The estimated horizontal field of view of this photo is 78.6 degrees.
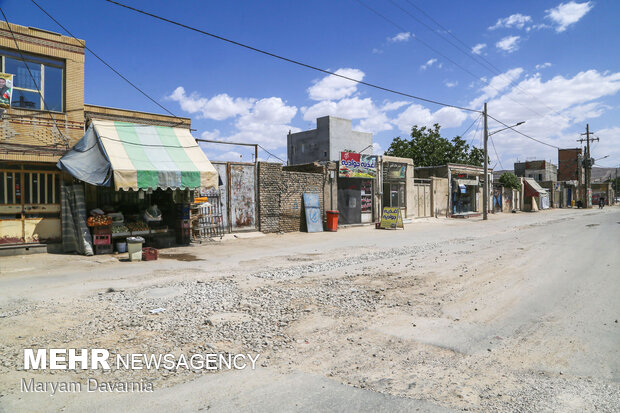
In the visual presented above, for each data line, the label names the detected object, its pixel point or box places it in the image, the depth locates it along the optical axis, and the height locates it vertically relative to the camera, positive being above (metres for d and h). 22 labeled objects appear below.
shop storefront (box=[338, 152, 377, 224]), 22.36 +1.01
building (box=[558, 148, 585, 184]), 74.94 +7.36
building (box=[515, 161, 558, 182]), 66.50 +5.59
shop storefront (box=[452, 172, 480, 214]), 34.06 +0.88
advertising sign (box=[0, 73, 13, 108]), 11.67 +3.65
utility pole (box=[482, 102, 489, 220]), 30.12 +4.45
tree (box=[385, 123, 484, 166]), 45.84 +6.45
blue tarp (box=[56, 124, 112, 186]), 11.59 +1.34
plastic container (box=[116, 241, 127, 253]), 12.50 -1.38
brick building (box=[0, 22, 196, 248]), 11.89 +2.66
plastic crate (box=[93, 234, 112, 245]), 12.16 -1.10
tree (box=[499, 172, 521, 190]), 45.22 +2.53
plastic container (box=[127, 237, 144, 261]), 11.08 -1.26
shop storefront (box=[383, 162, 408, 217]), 25.94 +1.25
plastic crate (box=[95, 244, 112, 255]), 12.24 -1.42
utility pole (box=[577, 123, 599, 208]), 58.18 +5.80
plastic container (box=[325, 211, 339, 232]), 20.48 -0.91
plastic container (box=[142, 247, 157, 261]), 11.28 -1.47
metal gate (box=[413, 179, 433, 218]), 29.53 +0.43
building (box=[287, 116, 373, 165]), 60.47 +10.43
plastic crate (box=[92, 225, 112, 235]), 12.20 -0.80
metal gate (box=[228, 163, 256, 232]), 17.44 +0.38
